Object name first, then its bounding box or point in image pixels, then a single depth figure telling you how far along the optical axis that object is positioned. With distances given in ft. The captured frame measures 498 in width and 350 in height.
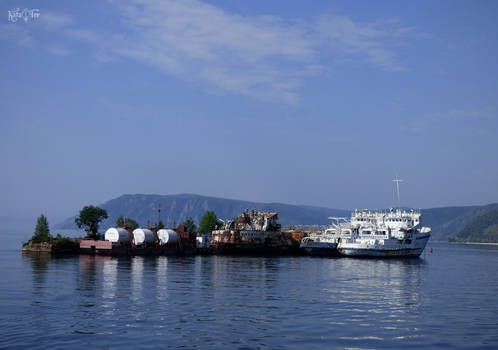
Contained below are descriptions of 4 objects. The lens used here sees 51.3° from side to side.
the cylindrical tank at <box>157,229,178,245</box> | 424.05
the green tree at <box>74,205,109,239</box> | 508.53
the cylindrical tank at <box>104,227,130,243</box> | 388.78
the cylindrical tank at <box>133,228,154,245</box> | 403.75
